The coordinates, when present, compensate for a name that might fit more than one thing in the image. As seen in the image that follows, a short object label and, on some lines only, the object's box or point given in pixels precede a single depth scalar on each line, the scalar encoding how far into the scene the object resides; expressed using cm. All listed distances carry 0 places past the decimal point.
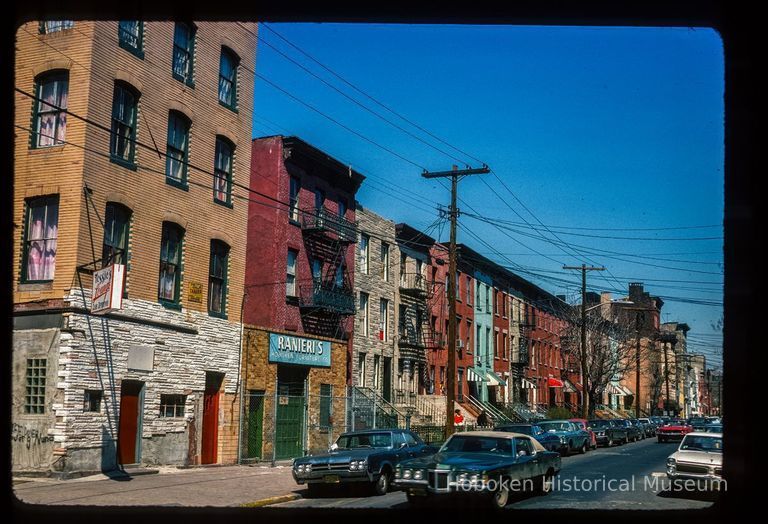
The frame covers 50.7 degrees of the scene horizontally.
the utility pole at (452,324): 2861
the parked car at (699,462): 1752
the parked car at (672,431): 4925
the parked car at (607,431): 4216
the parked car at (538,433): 3005
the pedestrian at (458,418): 3744
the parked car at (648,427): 5858
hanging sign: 1980
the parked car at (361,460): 1772
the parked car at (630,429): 4745
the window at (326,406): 3224
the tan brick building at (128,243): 2033
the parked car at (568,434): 3341
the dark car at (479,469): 1472
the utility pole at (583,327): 4960
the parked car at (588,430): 3665
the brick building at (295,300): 2884
